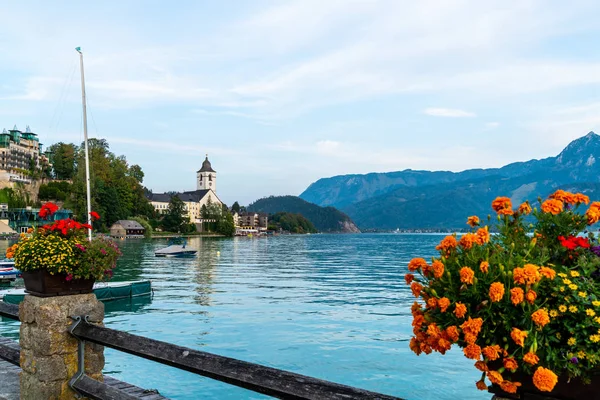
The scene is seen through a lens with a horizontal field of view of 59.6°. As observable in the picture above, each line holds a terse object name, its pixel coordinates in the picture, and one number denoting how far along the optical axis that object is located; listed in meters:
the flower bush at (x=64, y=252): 5.44
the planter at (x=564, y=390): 2.31
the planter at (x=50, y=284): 5.37
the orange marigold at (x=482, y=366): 2.41
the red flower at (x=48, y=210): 6.49
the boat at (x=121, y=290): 28.52
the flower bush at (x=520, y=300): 2.31
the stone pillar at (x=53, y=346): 5.33
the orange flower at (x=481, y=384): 2.54
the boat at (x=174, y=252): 74.04
